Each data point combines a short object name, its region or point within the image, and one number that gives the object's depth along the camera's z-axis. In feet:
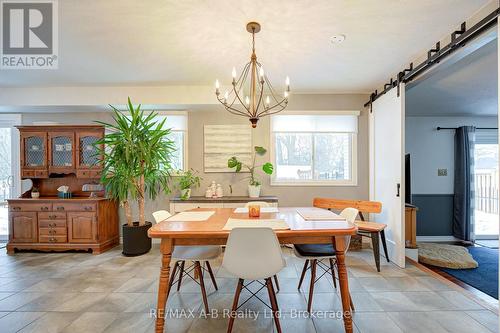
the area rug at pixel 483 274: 8.76
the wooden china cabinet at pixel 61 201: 11.59
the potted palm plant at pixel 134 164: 11.04
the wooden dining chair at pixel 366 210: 9.67
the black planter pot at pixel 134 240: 11.30
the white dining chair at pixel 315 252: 6.55
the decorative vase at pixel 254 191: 12.49
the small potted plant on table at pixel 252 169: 12.40
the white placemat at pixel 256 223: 5.98
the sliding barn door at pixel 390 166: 9.88
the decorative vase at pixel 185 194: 12.13
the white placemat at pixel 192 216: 6.93
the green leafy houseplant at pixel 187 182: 12.40
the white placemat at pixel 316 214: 6.95
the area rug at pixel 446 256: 10.80
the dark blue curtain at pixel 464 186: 15.61
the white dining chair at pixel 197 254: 6.72
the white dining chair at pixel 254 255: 5.26
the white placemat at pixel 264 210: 8.27
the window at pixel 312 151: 13.33
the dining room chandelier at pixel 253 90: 7.01
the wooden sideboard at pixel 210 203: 11.87
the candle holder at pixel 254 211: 7.23
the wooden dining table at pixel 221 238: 5.57
